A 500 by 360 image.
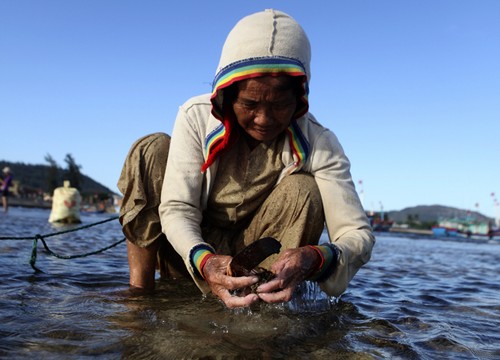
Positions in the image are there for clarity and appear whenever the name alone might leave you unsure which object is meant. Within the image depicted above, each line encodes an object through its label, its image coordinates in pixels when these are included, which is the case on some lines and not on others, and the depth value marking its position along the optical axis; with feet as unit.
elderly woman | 6.43
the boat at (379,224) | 155.60
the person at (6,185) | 46.31
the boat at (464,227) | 163.27
